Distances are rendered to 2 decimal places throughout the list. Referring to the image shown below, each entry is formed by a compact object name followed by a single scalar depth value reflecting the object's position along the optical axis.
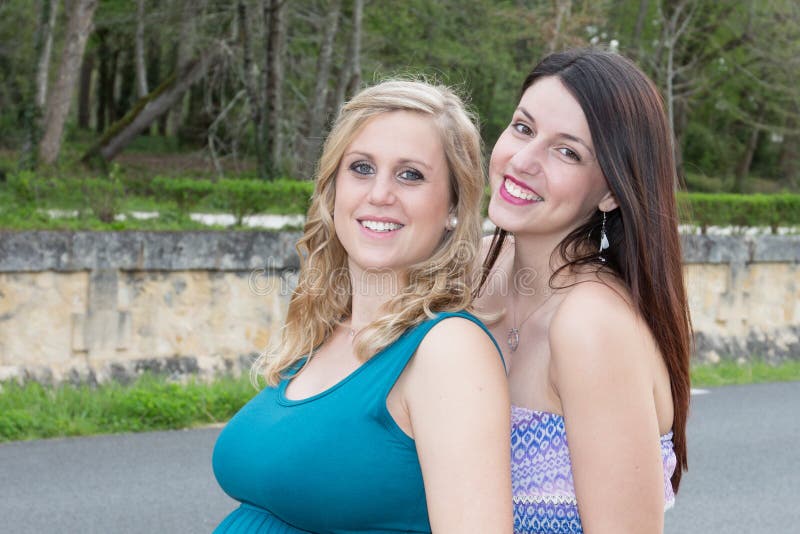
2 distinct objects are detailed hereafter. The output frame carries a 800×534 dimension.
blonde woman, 2.22
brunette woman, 2.40
